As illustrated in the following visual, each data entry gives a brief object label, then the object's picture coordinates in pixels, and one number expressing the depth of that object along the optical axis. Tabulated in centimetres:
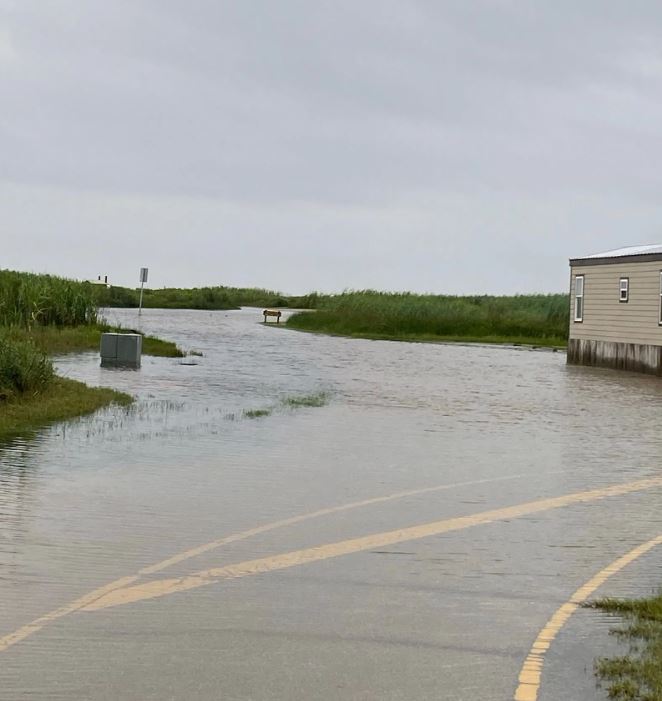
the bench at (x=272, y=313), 9454
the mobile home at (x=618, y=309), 4488
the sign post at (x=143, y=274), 6115
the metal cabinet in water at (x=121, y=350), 3550
